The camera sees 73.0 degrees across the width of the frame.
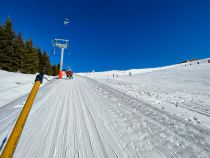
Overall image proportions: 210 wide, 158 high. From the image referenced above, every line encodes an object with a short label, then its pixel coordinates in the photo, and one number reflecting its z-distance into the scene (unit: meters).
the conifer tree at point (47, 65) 53.92
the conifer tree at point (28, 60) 34.56
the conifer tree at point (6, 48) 28.41
